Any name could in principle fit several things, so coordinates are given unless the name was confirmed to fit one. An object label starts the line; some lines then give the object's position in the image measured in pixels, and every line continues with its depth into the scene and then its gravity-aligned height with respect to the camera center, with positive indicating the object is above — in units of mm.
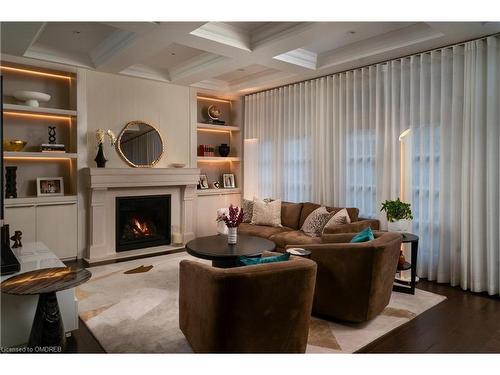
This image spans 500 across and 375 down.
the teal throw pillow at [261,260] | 2389 -537
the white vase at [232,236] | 3932 -613
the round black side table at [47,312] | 2412 -903
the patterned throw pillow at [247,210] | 5707 -483
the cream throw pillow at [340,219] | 4508 -496
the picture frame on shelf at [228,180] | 6895 +2
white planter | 3908 -506
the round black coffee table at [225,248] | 3486 -708
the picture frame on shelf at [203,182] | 6536 -33
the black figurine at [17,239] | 3709 -603
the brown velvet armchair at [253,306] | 2072 -761
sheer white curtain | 3730 +418
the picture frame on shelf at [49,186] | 4805 -72
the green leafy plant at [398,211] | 3910 -343
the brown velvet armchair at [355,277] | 2828 -789
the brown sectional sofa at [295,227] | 4289 -624
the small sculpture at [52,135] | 4926 +628
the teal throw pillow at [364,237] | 3107 -498
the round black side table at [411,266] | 3656 -905
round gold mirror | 5457 +561
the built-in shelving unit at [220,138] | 6648 +811
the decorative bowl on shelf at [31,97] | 4520 +1073
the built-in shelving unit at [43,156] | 4566 +322
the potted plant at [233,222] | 3867 -453
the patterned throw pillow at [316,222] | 4754 -564
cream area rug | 2631 -1179
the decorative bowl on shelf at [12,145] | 4535 +455
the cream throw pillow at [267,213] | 5422 -506
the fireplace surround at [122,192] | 5020 -179
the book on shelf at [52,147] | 4707 +443
